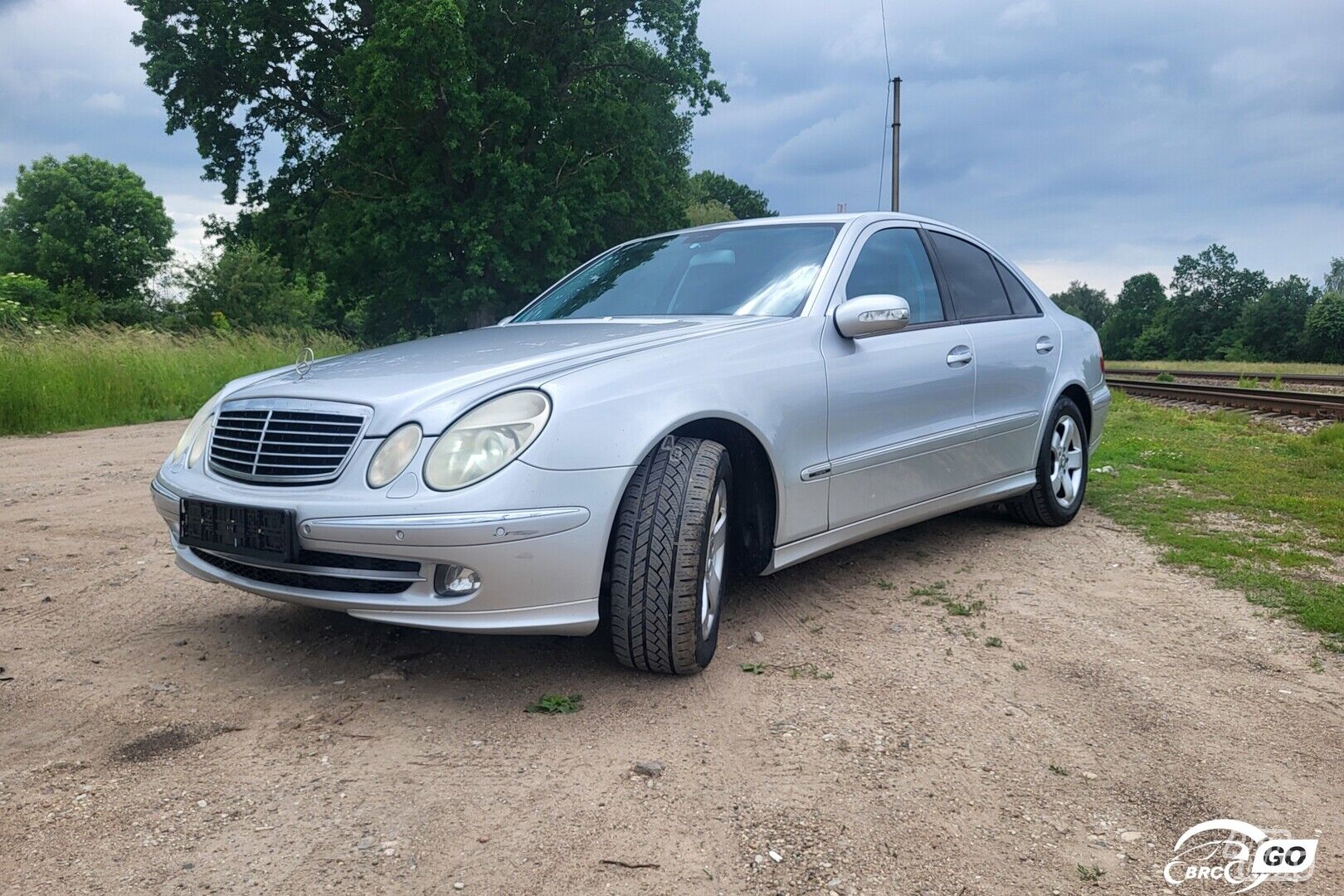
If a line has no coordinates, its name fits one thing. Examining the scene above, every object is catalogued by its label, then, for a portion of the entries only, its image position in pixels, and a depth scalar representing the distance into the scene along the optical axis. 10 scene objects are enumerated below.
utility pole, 26.70
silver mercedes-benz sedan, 2.90
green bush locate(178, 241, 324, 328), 50.84
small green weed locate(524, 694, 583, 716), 3.03
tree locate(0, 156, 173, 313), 56.09
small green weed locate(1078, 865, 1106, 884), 2.16
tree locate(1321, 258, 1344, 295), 84.44
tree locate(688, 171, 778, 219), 75.25
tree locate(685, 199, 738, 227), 55.72
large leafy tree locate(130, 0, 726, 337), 23.81
